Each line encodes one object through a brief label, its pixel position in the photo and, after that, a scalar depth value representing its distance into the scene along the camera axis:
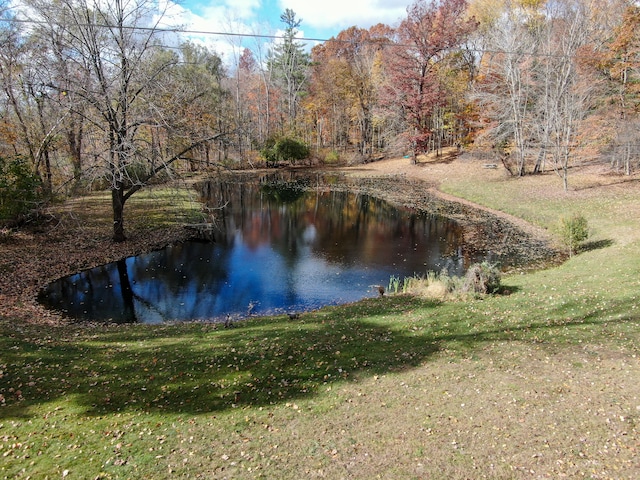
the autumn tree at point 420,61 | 43.28
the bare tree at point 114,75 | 16.16
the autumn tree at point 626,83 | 26.81
